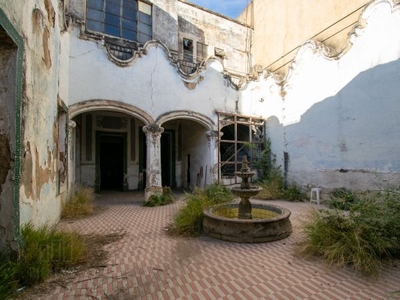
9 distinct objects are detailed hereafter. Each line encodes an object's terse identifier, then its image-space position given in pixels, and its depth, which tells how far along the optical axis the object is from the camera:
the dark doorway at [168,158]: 11.69
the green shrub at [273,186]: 8.61
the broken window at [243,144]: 9.61
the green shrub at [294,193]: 8.36
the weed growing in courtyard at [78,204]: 5.98
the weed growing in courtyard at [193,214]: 4.68
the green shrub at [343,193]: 6.05
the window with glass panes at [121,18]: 9.44
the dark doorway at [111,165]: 11.57
